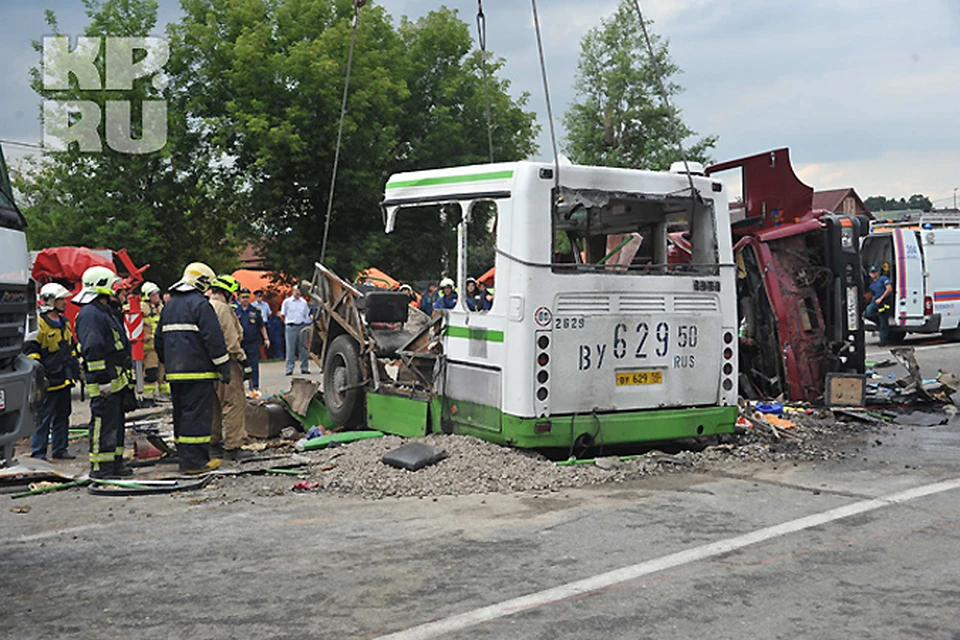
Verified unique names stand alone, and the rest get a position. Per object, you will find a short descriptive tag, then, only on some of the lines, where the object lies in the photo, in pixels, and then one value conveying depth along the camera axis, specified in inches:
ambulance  845.2
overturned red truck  445.7
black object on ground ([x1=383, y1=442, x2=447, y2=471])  309.5
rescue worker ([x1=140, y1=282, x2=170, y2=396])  616.1
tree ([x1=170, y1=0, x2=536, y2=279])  1031.0
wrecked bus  309.0
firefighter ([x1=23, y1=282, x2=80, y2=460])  389.1
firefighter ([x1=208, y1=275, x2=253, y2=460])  366.6
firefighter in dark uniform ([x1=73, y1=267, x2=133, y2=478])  337.4
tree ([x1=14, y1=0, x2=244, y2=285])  1042.7
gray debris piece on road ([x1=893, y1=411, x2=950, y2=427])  420.8
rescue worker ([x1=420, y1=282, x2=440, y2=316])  772.6
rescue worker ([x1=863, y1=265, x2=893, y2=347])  843.4
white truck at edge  216.5
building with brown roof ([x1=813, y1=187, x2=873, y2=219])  2748.5
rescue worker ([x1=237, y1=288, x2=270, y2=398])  610.2
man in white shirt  735.1
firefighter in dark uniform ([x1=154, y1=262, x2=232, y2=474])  337.4
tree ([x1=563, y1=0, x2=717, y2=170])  1940.2
